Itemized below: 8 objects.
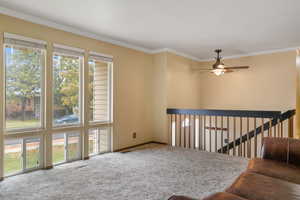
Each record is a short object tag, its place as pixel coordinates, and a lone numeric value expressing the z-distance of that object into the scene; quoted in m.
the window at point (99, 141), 3.96
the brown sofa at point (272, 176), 1.44
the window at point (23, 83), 2.90
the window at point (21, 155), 2.89
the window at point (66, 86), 3.42
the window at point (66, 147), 3.40
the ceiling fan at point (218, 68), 4.64
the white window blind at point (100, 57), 3.89
